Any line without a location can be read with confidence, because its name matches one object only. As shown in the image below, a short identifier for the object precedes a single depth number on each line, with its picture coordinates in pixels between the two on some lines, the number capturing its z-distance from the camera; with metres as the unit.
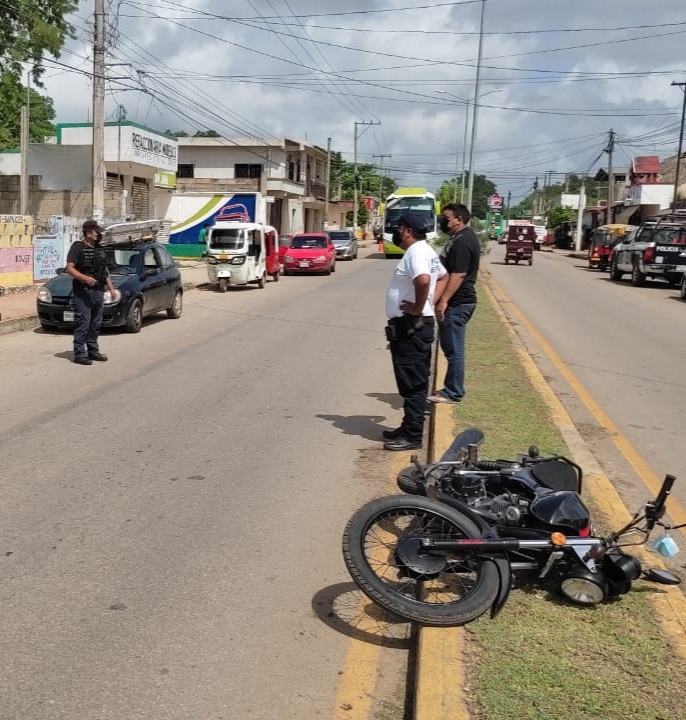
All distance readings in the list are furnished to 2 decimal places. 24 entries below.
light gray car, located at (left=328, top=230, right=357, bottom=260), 39.94
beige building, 45.84
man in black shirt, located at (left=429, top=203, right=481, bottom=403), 6.88
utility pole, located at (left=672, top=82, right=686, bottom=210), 43.44
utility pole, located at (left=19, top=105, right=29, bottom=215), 21.72
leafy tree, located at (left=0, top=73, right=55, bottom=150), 21.00
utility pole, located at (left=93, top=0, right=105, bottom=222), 18.52
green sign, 30.06
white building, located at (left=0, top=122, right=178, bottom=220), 24.75
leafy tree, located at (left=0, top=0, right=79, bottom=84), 19.44
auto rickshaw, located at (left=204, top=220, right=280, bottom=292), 21.12
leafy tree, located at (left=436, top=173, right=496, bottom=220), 108.69
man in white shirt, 6.00
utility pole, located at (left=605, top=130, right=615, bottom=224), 55.25
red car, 28.30
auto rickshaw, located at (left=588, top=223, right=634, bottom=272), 36.88
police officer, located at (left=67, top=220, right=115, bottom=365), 9.66
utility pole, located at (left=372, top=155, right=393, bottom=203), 111.77
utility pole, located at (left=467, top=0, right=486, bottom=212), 32.59
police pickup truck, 25.30
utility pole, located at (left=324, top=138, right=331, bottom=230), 56.89
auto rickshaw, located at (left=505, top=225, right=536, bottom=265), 40.19
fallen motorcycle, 3.37
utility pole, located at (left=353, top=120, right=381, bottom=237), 69.22
